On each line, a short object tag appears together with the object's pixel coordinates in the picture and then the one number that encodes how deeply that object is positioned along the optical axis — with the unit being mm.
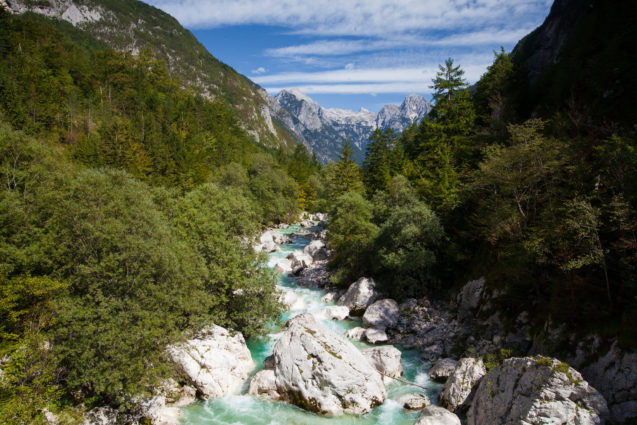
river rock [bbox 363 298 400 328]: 24969
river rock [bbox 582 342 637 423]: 10929
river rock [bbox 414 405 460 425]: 14000
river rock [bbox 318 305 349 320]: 27156
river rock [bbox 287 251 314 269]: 40188
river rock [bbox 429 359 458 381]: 18358
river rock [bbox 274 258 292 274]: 39194
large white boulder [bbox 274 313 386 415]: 16312
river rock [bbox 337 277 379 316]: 28203
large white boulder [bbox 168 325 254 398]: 17297
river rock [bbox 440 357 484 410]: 15633
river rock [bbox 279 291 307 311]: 29098
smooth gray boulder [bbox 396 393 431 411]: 16366
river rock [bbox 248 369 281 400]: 17297
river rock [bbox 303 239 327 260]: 44144
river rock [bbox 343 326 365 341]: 23795
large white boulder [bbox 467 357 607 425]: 11273
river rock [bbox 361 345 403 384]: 19016
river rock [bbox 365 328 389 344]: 23172
